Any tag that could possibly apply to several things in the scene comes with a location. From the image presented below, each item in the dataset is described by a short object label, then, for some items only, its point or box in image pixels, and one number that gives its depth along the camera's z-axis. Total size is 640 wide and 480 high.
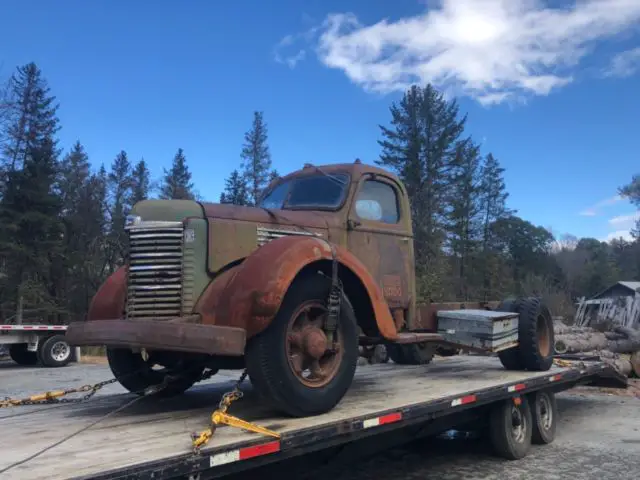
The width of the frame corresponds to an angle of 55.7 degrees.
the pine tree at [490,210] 42.56
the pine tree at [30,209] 29.55
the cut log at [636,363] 13.74
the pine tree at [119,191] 39.56
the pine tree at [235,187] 38.66
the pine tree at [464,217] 36.34
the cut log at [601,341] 15.58
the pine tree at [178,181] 43.77
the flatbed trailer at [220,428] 3.03
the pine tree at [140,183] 42.78
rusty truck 4.07
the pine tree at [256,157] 39.84
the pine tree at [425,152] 34.56
